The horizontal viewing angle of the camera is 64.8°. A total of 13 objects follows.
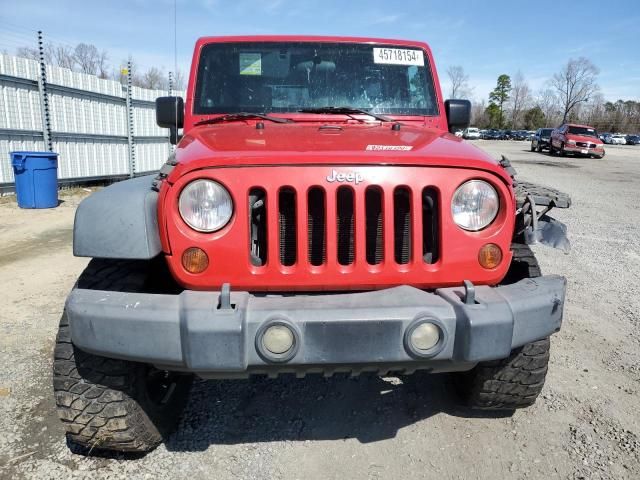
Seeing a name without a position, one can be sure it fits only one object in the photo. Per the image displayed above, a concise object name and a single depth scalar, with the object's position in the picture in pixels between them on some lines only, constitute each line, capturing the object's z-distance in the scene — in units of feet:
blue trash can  27.07
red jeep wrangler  6.04
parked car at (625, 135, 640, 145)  200.75
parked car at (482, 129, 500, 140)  228.22
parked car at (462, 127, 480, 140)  193.57
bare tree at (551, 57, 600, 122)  263.90
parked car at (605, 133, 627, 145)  196.85
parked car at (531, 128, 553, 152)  102.58
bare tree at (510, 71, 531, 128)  293.23
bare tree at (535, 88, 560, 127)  282.50
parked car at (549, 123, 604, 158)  87.10
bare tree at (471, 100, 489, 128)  290.97
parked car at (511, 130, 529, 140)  219.61
